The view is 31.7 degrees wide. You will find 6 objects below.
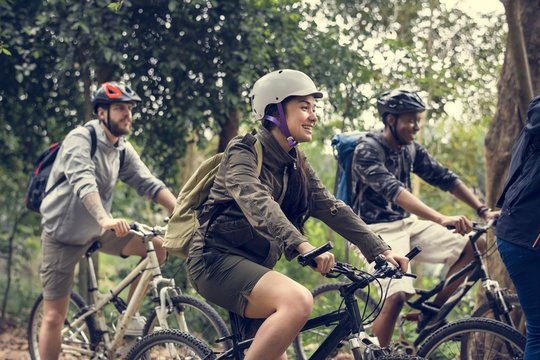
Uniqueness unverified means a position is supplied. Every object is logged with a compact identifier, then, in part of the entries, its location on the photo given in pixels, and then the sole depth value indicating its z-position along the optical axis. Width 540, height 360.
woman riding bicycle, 4.23
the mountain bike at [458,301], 5.81
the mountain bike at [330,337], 4.23
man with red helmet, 6.67
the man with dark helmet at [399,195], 6.39
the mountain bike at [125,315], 6.12
